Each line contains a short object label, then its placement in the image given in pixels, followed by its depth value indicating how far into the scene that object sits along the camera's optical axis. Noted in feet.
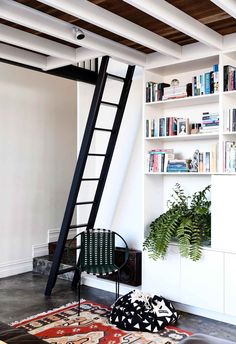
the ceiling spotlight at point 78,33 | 11.09
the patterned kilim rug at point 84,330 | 10.68
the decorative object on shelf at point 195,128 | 13.43
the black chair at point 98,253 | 13.32
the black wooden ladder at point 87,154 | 13.71
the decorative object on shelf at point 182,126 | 13.32
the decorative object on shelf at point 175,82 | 13.77
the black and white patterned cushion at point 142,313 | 11.34
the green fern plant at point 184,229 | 12.17
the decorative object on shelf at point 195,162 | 13.05
